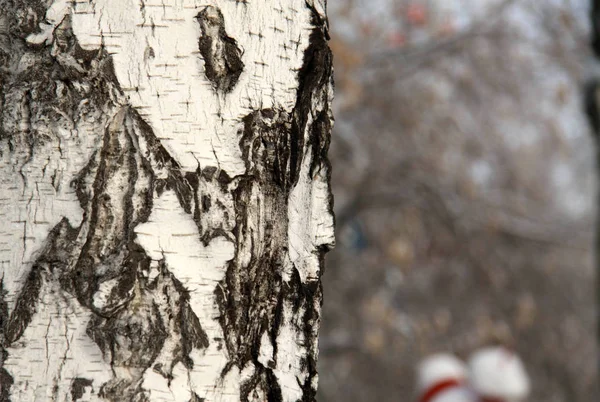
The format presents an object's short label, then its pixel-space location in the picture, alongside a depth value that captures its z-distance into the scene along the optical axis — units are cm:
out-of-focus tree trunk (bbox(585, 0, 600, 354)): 857
